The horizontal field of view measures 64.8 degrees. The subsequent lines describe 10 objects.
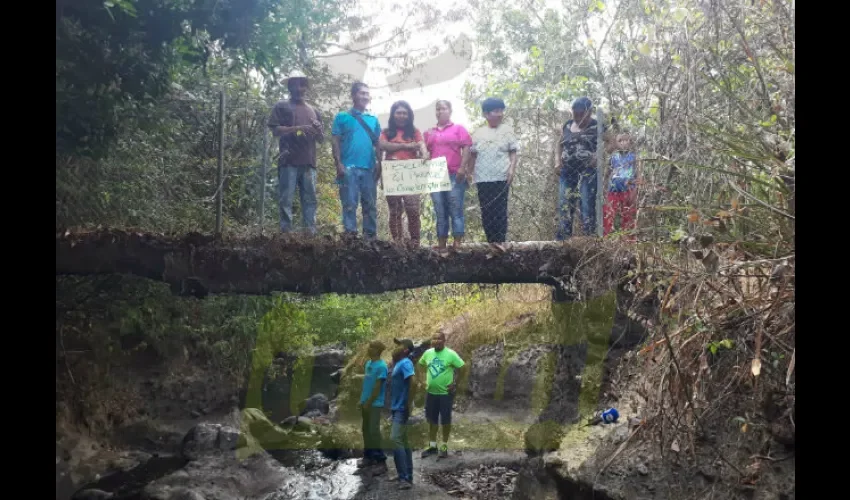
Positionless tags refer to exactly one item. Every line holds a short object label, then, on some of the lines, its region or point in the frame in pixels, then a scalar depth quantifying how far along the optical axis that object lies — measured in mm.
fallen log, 5754
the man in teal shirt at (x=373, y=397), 8203
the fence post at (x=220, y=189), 6047
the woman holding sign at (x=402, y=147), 6758
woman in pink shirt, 6703
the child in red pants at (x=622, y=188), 6223
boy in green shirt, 8664
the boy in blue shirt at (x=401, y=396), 7809
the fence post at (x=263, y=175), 6785
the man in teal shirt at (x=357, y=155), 6625
